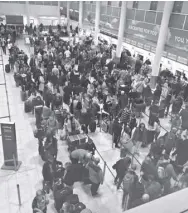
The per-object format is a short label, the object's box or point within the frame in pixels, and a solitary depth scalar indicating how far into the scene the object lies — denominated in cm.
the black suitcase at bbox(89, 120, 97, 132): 935
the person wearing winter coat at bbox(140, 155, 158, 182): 573
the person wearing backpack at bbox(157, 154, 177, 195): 544
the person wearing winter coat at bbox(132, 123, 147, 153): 788
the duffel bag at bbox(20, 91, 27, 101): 1199
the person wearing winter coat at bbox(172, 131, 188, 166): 692
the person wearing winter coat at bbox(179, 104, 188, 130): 917
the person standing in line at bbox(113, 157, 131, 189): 594
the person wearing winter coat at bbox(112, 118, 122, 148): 806
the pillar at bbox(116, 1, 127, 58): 1923
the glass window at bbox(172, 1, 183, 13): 1382
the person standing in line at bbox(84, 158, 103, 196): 577
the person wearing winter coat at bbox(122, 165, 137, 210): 526
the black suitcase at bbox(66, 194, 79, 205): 491
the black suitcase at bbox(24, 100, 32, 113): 1045
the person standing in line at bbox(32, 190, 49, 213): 493
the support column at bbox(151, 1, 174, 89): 1398
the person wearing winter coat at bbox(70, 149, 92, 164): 635
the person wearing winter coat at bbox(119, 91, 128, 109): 1001
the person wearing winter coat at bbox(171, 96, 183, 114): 1044
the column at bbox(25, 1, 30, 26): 3321
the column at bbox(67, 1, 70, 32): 3493
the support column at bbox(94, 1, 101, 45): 2340
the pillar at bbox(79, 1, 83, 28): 2919
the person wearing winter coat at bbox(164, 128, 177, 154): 732
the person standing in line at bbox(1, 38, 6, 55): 2225
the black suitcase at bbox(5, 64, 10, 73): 1662
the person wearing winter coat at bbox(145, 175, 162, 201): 511
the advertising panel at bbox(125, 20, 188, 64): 1409
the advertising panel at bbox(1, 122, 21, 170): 662
